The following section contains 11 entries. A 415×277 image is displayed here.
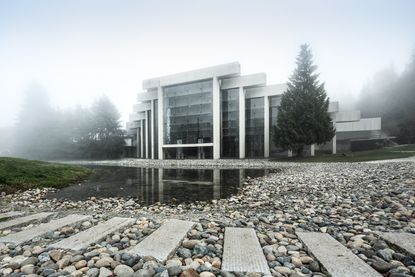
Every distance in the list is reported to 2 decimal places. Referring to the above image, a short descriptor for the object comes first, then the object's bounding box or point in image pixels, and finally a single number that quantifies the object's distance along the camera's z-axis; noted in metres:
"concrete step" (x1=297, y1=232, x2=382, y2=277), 2.41
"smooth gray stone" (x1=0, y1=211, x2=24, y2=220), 5.26
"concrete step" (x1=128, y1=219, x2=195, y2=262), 2.91
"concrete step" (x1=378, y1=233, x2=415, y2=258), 2.93
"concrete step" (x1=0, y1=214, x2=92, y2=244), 3.48
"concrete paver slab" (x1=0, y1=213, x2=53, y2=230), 4.41
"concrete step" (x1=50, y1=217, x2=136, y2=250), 3.20
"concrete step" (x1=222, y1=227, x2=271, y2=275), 2.58
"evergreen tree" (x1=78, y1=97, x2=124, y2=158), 50.34
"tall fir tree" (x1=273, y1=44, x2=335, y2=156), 26.22
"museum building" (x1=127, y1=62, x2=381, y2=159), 33.84
